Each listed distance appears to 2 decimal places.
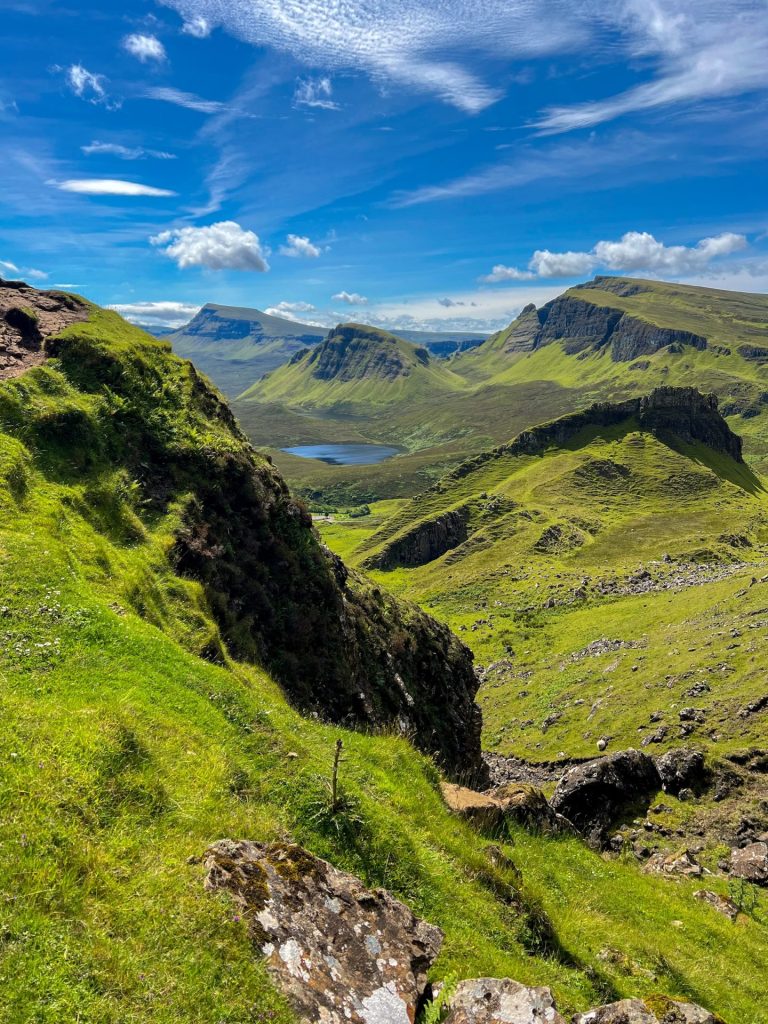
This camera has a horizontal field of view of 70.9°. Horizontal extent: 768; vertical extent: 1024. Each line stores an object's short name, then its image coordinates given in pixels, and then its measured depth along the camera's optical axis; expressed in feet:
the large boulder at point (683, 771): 112.06
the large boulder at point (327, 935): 25.41
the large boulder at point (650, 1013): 28.96
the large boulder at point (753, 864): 83.53
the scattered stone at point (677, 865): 79.15
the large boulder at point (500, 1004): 25.80
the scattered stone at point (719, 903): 66.33
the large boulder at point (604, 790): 97.45
